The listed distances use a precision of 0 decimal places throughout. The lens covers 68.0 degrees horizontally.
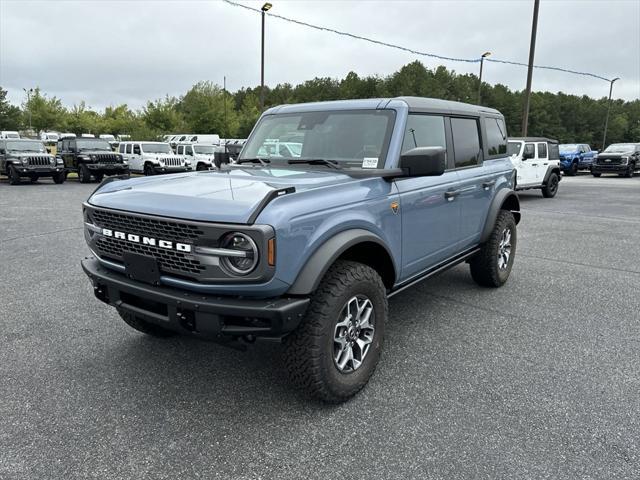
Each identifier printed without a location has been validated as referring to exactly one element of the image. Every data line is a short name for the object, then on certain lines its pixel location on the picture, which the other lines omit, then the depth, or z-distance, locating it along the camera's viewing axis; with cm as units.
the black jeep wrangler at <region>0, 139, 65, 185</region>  1742
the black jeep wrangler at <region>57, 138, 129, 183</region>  1930
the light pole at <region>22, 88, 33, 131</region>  4569
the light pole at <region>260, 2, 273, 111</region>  2127
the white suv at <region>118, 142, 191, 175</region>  2194
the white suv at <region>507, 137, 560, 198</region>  1404
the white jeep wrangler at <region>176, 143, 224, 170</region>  2317
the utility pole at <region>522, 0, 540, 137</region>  1970
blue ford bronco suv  241
